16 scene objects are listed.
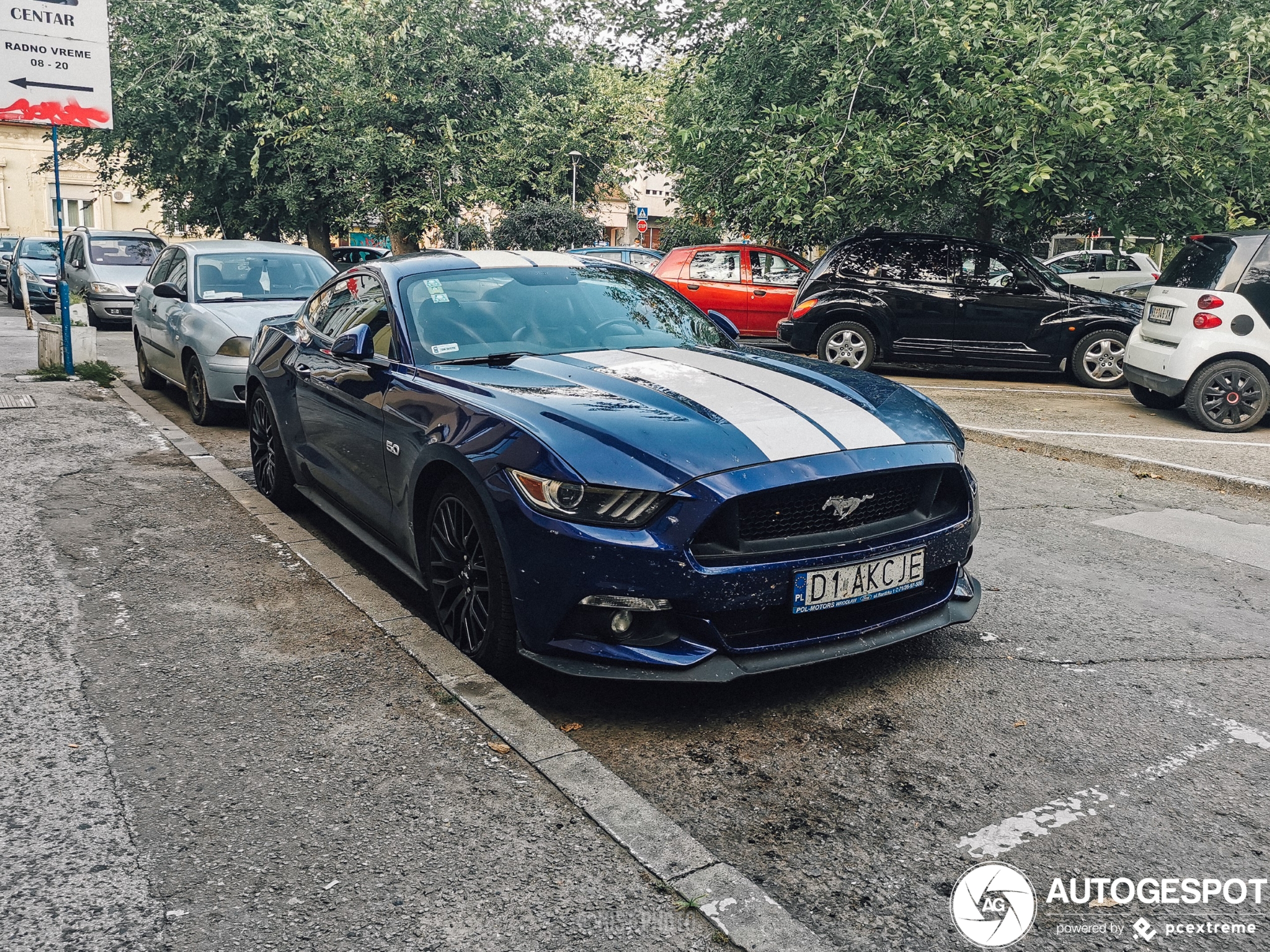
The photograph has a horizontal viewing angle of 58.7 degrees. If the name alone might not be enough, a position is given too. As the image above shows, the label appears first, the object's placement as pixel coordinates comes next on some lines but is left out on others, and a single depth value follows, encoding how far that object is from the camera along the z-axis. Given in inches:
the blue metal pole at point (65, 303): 469.4
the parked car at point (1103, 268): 981.2
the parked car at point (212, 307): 359.9
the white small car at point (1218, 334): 375.9
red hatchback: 684.1
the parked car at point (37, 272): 944.3
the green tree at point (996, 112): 486.0
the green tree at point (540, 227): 1306.6
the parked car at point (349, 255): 932.6
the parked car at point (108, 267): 759.1
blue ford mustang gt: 138.9
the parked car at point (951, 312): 509.4
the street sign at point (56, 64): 452.1
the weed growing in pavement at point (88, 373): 466.3
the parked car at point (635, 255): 865.5
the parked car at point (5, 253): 1146.0
